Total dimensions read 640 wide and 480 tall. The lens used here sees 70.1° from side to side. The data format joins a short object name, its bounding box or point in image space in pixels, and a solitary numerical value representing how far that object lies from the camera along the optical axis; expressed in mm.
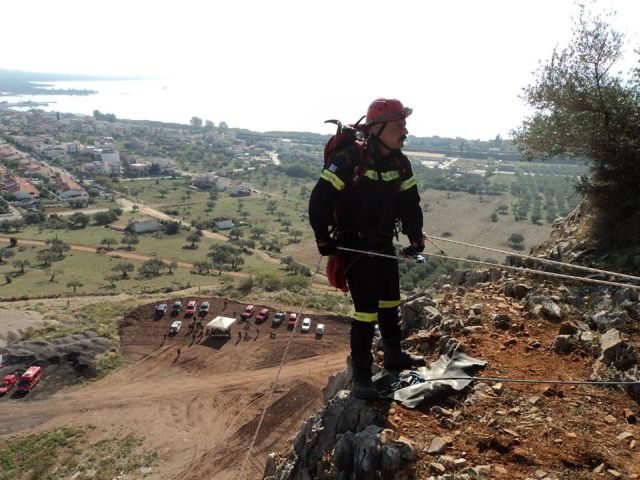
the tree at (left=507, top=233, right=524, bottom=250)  52781
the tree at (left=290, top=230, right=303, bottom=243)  57781
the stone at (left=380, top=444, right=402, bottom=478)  3863
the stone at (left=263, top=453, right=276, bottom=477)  6357
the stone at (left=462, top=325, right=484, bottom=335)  5922
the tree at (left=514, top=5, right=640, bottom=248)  8641
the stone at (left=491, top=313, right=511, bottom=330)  6074
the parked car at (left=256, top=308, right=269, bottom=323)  22578
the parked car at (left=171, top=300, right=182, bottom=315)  23422
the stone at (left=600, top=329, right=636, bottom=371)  4711
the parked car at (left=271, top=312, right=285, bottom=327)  22234
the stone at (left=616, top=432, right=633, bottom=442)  3785
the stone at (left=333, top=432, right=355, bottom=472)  4340
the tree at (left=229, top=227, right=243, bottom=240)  55984
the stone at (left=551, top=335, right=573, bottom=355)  5289
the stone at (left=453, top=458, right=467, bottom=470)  3709
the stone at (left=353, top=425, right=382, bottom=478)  3990
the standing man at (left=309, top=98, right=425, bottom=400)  4406
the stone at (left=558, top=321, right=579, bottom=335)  5654
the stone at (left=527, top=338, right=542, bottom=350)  5449
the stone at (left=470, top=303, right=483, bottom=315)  6468
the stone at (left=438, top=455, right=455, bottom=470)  3732
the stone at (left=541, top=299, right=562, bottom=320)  6082
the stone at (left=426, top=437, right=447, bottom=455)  3885
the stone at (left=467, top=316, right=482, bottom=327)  6195
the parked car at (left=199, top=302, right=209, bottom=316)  23359
